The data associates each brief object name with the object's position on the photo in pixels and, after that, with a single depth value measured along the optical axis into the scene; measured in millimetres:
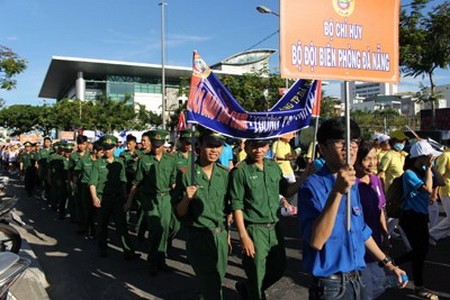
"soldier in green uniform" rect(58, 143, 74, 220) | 9853
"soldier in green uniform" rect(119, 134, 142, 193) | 9273
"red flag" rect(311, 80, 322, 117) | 4422
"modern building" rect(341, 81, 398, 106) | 138800
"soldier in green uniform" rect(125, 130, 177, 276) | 5820
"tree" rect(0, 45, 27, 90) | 11922
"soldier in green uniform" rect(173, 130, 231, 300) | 3887
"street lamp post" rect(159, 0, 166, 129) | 24581
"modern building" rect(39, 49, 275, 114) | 61253
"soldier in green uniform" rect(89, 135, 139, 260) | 6639
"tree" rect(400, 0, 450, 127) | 12719
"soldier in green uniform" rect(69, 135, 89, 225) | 8805
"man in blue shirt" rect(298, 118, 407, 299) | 2377
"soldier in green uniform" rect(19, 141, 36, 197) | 15107
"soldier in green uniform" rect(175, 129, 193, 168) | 7309
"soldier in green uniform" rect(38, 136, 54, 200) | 13127
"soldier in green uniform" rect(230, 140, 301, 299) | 3926
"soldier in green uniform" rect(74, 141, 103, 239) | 7886
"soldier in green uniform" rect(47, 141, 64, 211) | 11203
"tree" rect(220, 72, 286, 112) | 23672
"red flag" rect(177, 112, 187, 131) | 9319
